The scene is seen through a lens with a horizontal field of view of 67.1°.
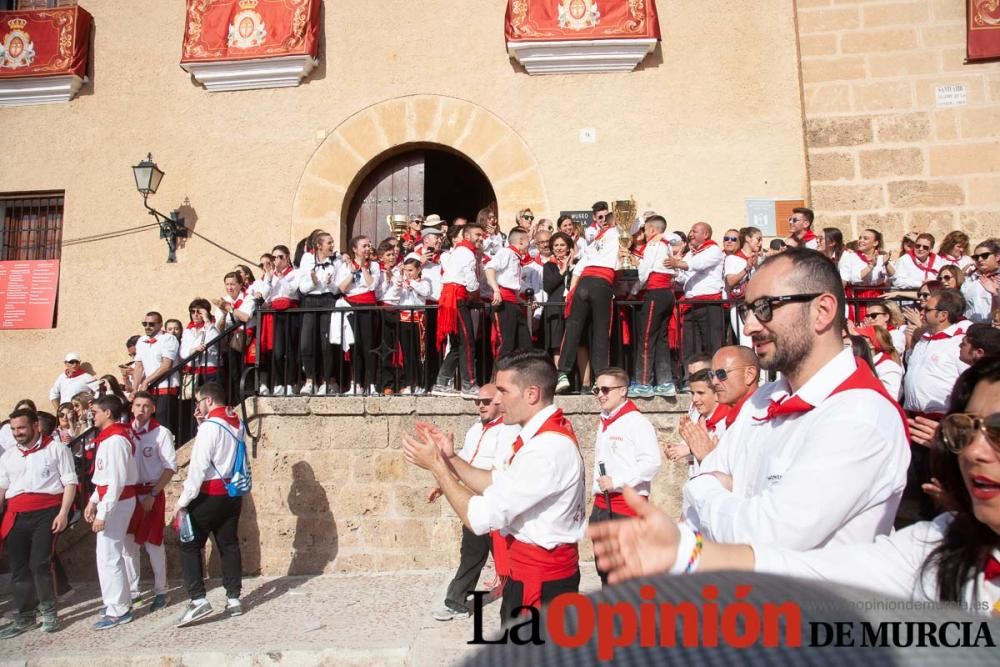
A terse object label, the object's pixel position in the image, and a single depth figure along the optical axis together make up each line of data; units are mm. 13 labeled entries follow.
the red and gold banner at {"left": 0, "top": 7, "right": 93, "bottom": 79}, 10625
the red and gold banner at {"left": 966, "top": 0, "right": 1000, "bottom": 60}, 9539
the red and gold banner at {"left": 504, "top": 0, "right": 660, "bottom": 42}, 10039
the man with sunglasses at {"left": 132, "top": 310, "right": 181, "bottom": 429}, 8414
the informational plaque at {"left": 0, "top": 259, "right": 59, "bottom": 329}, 10656
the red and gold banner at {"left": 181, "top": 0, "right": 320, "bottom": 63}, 10312
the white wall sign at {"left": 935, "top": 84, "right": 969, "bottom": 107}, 9695
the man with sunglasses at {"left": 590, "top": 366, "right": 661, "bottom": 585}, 5027
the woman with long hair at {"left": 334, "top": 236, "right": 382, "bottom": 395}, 7547
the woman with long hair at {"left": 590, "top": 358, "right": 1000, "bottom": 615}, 1582
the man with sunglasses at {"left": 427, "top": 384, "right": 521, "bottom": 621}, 5617
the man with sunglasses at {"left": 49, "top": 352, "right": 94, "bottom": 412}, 9805
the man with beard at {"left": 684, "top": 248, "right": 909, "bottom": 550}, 1853
